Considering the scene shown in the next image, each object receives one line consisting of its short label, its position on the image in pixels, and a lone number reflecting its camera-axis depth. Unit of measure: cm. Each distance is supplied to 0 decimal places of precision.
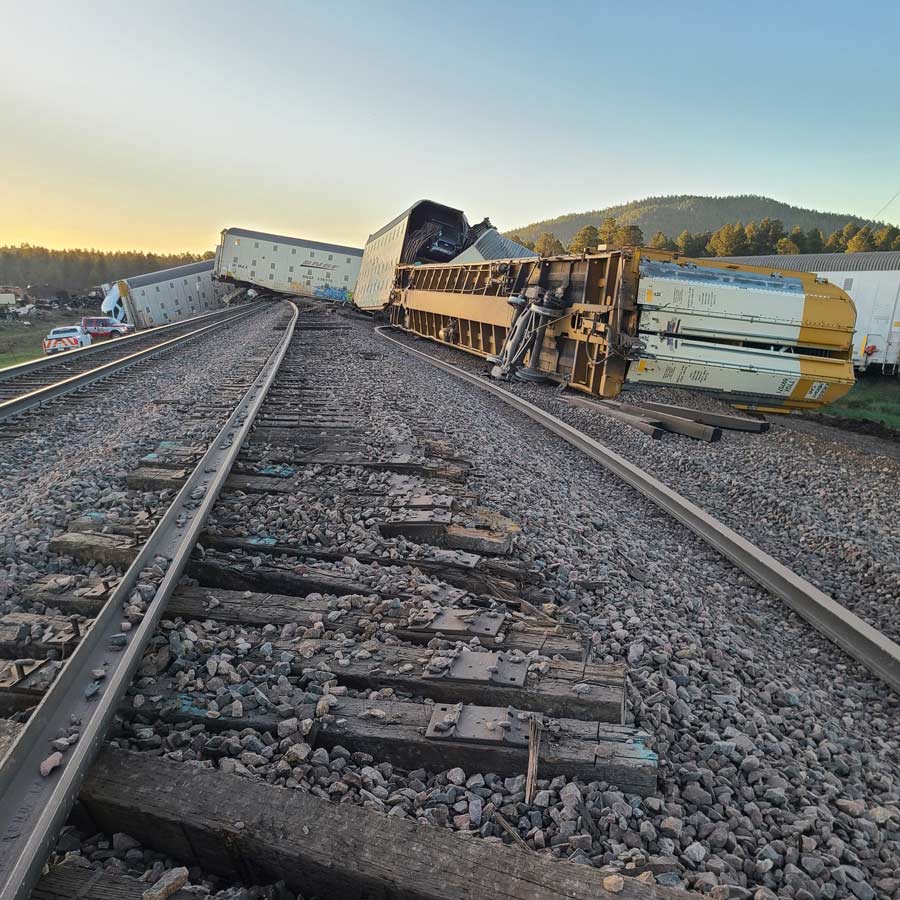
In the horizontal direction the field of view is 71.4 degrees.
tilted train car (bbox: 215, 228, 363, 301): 4659
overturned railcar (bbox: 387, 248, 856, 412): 909
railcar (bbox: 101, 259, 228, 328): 4716
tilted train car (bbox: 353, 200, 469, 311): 2234
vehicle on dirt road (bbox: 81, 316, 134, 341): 2781
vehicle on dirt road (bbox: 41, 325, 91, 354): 2334
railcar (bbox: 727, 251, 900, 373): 2327
